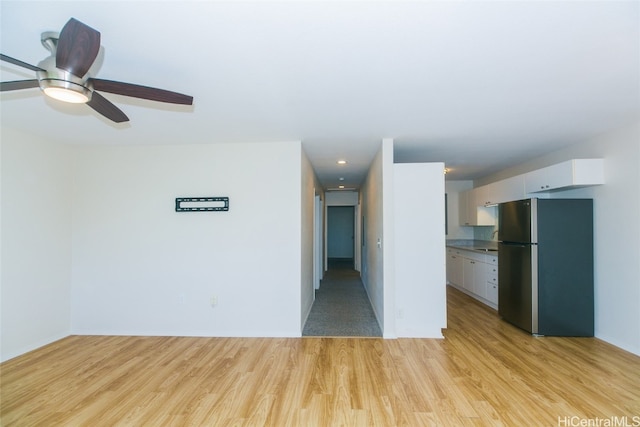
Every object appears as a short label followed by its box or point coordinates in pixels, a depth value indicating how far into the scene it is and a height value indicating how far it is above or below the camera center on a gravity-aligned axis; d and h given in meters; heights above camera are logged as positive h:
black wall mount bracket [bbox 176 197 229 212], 3.57 +0.16
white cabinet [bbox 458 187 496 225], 5.48 +0.17
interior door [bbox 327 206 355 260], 11.13 -0.76
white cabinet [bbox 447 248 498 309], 4.41 -0.96
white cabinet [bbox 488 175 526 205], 4.27 +0.45
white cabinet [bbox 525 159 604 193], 3.25 +0.52
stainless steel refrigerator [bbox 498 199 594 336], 3.36 -0.57
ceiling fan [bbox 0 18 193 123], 1.25 +0.71
